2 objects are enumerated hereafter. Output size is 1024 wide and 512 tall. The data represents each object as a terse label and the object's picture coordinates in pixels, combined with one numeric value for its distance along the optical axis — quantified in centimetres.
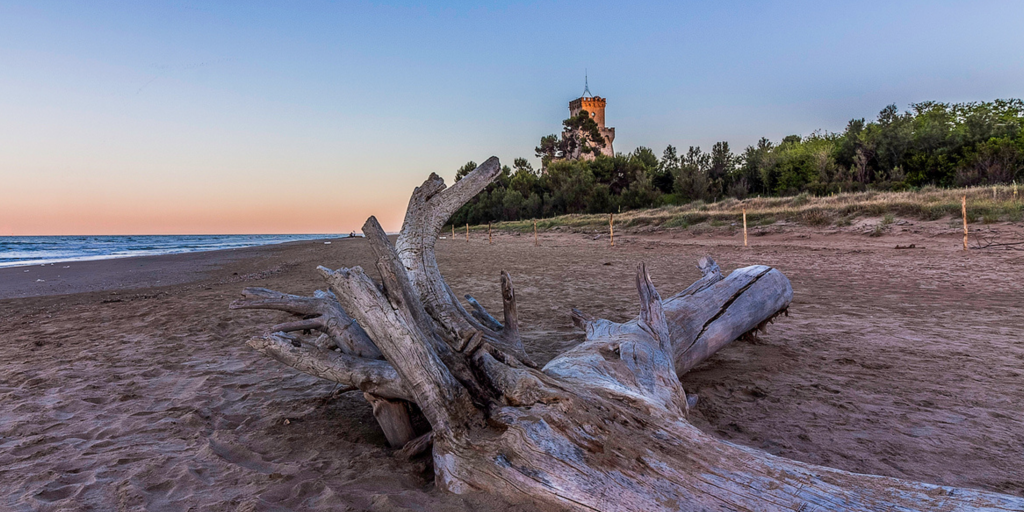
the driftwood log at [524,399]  178
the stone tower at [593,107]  8356
